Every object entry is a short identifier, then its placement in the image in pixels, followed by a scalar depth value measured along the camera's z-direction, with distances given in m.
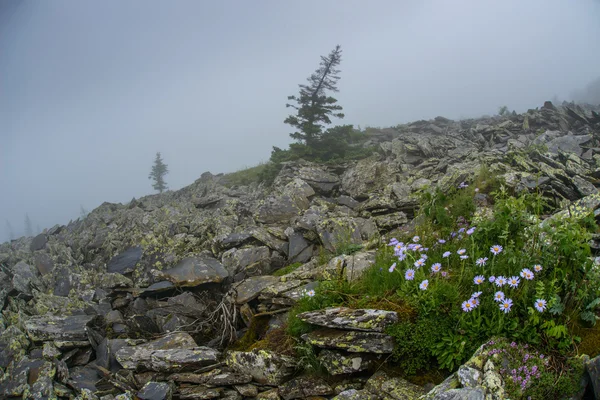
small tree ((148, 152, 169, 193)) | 59.50
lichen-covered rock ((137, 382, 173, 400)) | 5.55
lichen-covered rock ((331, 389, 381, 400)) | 4.45
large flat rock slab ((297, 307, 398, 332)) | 4.81
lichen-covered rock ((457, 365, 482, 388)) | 3.66
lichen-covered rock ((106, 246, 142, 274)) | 11.20
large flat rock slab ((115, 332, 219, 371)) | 6.24
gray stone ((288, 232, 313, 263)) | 9.93
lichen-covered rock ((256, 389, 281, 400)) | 5.23
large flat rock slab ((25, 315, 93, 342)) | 7.50
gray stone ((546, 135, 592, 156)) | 14.67
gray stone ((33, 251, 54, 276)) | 11.83
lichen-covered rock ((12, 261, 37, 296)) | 10.53
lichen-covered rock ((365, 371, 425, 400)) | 4.30
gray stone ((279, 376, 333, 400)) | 4.96
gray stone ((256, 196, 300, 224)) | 12.60
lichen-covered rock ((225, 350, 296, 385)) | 5.50
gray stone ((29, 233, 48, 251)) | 15.74
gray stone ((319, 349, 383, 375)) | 4.94
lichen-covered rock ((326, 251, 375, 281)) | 6.71
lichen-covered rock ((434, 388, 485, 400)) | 3.39
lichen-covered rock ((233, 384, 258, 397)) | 5.48
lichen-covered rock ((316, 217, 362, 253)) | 9.38
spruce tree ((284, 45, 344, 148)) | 20.39
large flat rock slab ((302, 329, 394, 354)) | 4.78
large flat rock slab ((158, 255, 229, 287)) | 9.06
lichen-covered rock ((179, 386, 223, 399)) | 5.55
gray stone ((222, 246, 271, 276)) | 9.59
